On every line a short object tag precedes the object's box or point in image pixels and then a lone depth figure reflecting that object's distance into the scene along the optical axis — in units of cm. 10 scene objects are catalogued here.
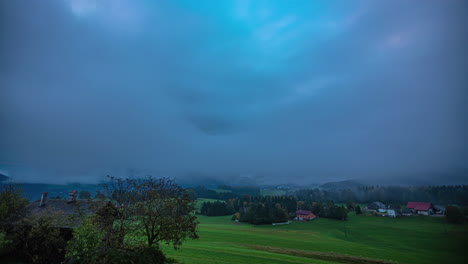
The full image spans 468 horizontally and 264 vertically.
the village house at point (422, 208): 9838
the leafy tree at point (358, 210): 11921
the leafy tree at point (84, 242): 1806
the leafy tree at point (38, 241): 2302
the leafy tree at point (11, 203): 2577
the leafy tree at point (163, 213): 1892
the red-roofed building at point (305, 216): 11288
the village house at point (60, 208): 2638
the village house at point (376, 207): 12481
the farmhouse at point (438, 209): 8305
